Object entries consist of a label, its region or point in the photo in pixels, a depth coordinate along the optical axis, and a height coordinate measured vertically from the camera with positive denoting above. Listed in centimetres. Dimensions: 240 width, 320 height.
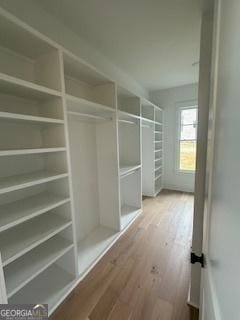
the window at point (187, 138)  418 +1
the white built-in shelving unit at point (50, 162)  123 -22
